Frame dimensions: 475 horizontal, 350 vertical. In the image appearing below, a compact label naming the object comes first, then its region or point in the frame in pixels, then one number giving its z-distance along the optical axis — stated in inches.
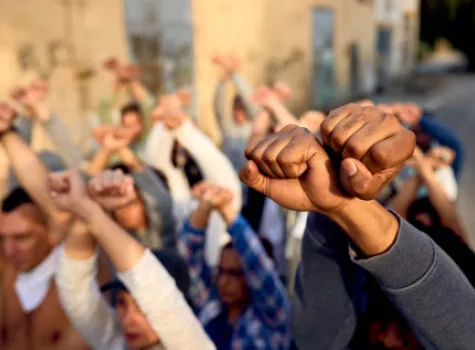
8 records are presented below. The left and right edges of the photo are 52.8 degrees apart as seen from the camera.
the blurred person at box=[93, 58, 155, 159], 124.3
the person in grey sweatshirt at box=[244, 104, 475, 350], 26.3
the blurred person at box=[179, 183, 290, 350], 61.4
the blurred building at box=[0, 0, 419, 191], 185.0
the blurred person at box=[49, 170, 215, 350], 48.3
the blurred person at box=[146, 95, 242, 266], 78.7
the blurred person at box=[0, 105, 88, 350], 66.7
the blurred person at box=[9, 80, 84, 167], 100.3
